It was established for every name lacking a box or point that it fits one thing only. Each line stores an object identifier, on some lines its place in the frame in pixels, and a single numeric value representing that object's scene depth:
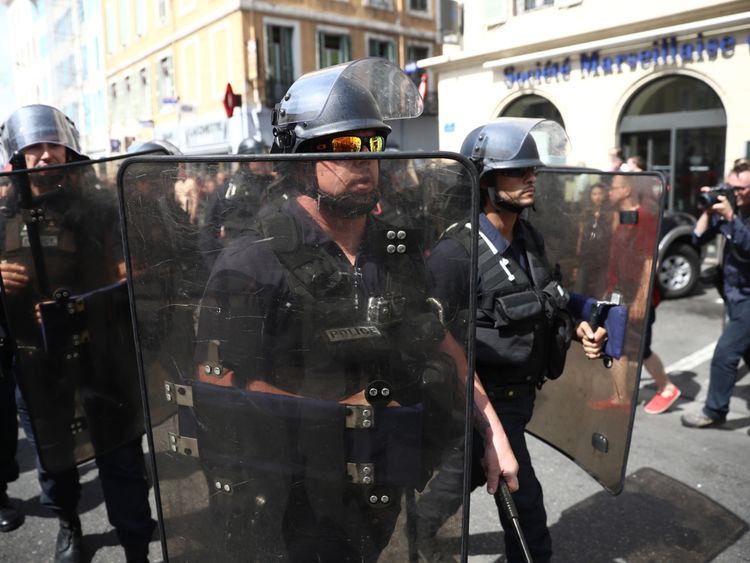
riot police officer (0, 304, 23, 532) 3.11
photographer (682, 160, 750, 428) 3.84
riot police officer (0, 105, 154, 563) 2.24
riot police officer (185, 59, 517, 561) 1.26
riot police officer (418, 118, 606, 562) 2.15
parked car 7.89
